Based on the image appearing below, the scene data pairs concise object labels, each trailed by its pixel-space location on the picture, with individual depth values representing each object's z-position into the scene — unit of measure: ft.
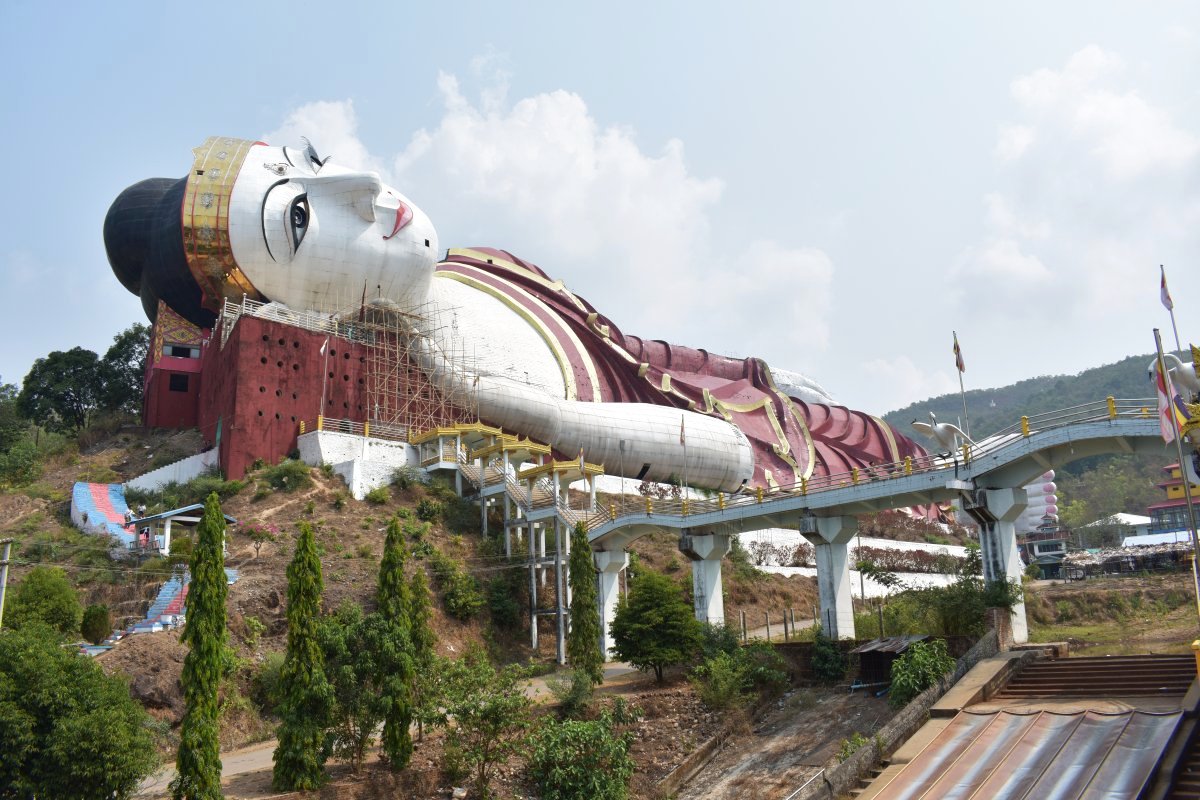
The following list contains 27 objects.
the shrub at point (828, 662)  76.33
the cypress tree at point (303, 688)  58.59
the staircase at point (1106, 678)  54.34
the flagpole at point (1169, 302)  60.80
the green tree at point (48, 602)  75.66
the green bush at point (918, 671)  62.44
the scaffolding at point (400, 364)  127.24
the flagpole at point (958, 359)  82.64
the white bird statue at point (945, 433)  75.46
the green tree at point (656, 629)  80.18
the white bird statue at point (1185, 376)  62.90
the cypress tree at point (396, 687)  61.62
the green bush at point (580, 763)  58.65
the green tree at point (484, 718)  61.05
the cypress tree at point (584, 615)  78.59
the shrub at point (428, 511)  111.75
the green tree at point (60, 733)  51.96
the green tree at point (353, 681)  61.67
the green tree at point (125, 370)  166.30
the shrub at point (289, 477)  110.63
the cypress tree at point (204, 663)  53.57
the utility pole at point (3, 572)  59.31
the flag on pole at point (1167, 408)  55.77
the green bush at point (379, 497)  112.37
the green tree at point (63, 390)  163.84
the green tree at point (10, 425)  146.30
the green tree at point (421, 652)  64.08
